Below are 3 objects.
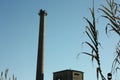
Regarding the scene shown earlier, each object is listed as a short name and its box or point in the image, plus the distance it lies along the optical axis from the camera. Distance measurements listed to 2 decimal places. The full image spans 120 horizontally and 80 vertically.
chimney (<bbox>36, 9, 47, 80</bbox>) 70.60
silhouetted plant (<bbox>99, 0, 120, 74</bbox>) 3.28
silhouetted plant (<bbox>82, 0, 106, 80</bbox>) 3.13
